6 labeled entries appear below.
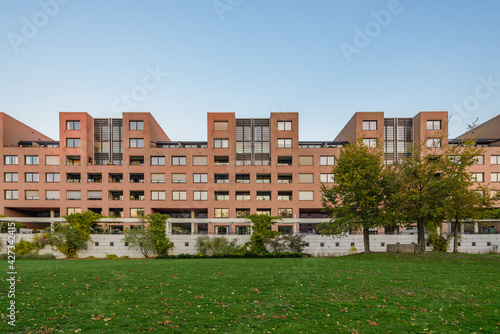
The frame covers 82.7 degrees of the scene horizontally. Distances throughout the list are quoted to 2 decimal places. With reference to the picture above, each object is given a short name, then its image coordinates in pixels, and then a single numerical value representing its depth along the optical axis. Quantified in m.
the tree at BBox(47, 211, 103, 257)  36.22
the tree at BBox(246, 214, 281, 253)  36.16
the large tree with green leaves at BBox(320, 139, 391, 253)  29.12
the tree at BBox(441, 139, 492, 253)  25.28
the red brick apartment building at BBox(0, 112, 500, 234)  51.75
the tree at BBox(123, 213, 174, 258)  36.75
